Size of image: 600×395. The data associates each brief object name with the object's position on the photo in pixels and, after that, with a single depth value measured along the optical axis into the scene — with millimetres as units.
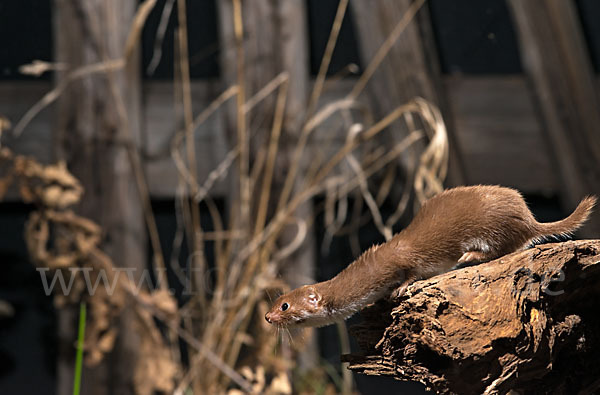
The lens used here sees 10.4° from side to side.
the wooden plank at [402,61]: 2612
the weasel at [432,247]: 2064
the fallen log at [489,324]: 2010
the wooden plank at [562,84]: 2632
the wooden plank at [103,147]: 2504
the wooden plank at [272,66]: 2614
